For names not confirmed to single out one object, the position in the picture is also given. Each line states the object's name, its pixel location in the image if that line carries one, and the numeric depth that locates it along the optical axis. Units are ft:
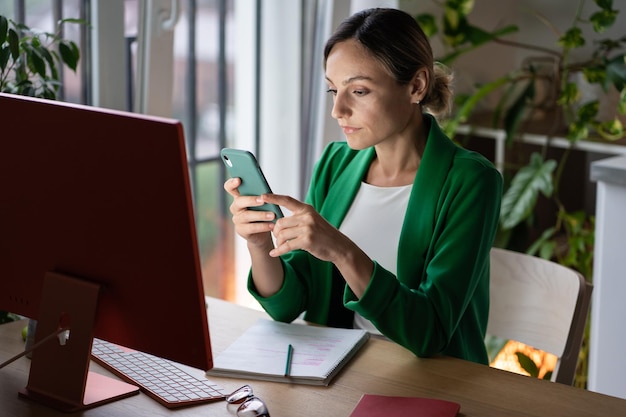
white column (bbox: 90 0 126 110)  6.78
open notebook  4.27
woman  4.52
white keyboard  4.02
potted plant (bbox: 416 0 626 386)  9.27
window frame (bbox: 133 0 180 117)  7.15
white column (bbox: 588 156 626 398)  7.23
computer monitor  3.30
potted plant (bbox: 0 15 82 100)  5.25
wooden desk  3.93
